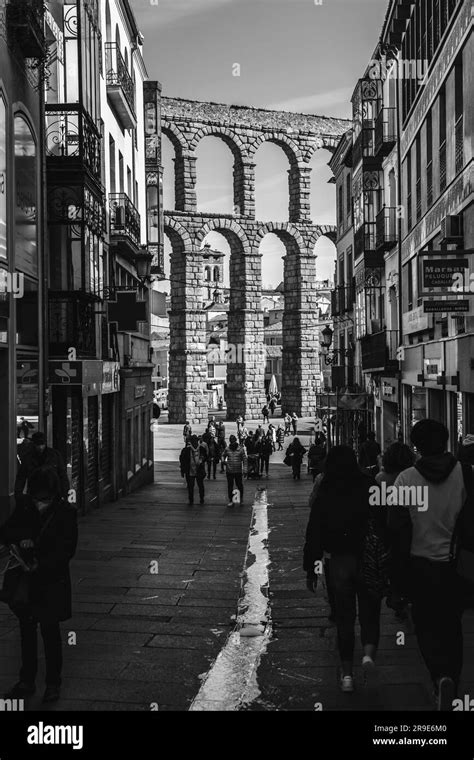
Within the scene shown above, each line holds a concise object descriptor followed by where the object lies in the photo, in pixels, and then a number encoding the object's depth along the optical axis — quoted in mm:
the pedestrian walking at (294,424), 54650
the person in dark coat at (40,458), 12172
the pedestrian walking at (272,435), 45581
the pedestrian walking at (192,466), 22172
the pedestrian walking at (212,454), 32656
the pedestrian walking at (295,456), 29781
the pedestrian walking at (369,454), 10984
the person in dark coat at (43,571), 6516
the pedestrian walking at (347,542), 6672
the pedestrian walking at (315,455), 24192
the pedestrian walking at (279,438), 47750
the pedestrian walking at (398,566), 5848
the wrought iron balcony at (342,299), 37812
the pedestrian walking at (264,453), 32750
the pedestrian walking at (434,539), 5715
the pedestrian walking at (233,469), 21538
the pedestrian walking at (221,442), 37094
